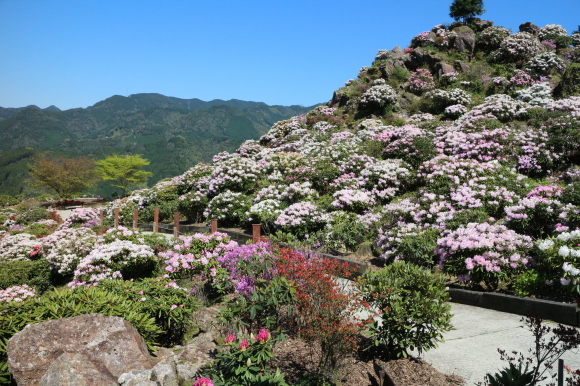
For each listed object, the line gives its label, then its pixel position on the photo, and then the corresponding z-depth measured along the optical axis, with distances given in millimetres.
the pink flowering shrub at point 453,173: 10705
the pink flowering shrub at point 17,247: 13219
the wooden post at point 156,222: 16275
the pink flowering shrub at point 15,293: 8273
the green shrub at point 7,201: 34225
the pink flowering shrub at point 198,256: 8133
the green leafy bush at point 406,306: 4137
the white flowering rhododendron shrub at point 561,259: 5555
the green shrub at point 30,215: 23475
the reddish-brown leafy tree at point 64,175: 36938
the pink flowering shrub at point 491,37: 30266
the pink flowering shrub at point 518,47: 27047
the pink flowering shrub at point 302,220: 11859
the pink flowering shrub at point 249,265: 5055
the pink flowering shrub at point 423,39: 33594
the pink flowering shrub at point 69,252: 10906
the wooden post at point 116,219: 18744
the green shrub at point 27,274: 10734
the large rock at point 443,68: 28598
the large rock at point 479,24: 34188
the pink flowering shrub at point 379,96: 26328
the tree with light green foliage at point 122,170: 39719
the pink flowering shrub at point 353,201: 12359
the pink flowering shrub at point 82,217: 20359
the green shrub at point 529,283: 6182
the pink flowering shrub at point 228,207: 15250
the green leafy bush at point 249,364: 3227
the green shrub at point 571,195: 7578
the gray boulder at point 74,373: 3398
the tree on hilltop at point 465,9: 34662
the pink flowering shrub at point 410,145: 14555
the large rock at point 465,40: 31438
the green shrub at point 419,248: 8034
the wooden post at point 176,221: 14789
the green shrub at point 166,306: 5743
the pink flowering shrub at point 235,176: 17094
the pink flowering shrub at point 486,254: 6609
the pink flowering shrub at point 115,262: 9047
